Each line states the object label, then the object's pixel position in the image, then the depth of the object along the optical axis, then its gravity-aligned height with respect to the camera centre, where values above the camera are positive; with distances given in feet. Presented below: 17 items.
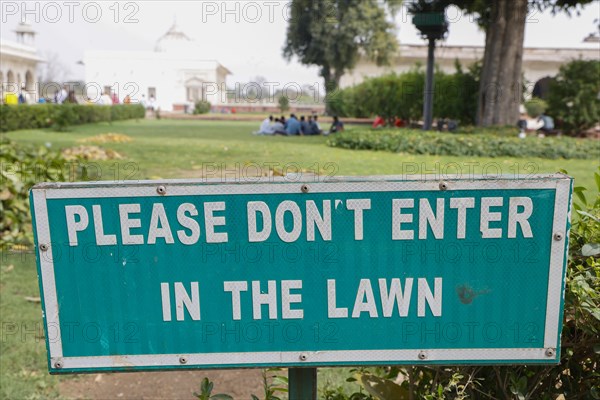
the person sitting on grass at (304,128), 62.18 -4.15
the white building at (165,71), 135.33 +5.15
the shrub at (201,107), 131.13 -3.72
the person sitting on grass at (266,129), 61.77 -4.19
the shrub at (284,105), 110.82 -3.19
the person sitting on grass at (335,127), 63.29 -4.21
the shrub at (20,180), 15.74 -2.52
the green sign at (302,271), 3.76 -1.20
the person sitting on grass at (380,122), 83.71 -4.94
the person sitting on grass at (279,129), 61.57 -4.19
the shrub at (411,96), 60.90 -1.19
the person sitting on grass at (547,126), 59.52 -4.17
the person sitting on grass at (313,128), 62.34 -4.18
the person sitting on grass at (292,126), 61.21 -3.90
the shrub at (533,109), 108.47 -4.45
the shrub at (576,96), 56.34 -1.13
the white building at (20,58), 117.91 +7.68
